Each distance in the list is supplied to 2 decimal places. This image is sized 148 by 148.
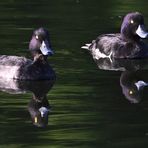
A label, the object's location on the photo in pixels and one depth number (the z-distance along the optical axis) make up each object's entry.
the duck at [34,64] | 18.34
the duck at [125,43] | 21.73
